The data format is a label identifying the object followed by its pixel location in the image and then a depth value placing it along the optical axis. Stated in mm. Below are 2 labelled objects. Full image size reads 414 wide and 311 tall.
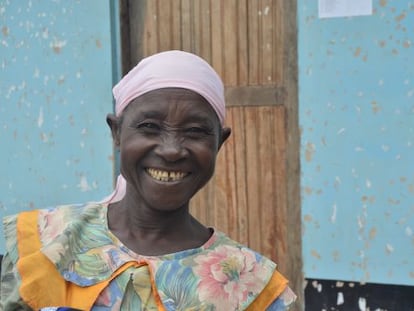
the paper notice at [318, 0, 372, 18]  3511
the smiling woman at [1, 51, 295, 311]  1631
